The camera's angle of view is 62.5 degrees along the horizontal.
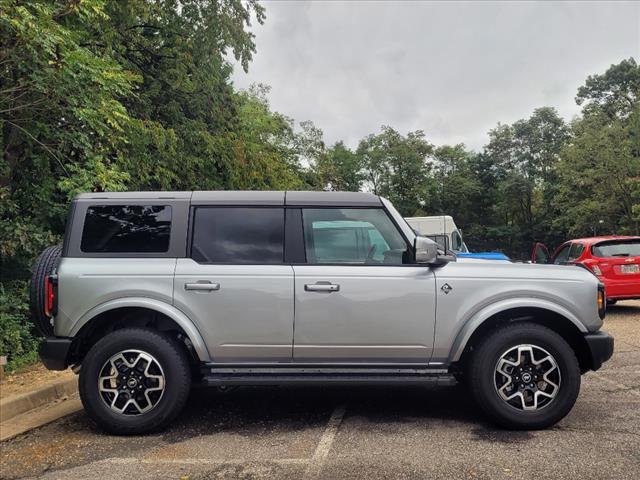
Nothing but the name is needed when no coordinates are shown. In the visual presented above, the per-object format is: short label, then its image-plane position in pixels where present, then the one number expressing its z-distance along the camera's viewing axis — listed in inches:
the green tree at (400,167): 1936.5
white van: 725.3
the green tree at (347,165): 2014.0
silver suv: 167.2
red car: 414.6
